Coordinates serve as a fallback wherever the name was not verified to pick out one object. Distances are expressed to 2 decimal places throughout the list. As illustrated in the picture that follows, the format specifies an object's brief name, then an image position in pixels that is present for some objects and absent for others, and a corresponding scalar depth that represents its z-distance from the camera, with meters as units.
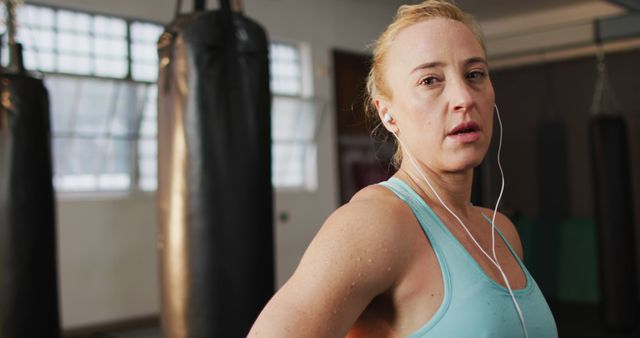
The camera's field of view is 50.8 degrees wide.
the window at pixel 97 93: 5.11
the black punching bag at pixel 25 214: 2.85
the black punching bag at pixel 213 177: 2.12
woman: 0.81
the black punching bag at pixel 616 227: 5.03
